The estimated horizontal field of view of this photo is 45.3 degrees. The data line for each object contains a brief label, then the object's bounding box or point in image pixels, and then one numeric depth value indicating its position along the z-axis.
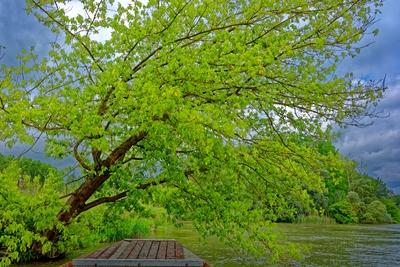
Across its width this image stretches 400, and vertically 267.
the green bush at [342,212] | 67.19
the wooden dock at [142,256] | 9.00
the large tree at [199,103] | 9.52
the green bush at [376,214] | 71.06
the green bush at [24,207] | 10.08
